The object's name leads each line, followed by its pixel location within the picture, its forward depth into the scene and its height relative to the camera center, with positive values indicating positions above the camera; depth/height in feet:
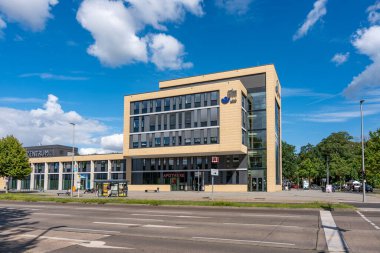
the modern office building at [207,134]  202.28 +14.14
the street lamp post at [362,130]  121.49 +10.13
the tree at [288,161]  328.58 -2.81
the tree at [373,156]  195.62 +1.56
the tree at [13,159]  210.79 -2.06
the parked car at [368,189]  210.61 -18.05
